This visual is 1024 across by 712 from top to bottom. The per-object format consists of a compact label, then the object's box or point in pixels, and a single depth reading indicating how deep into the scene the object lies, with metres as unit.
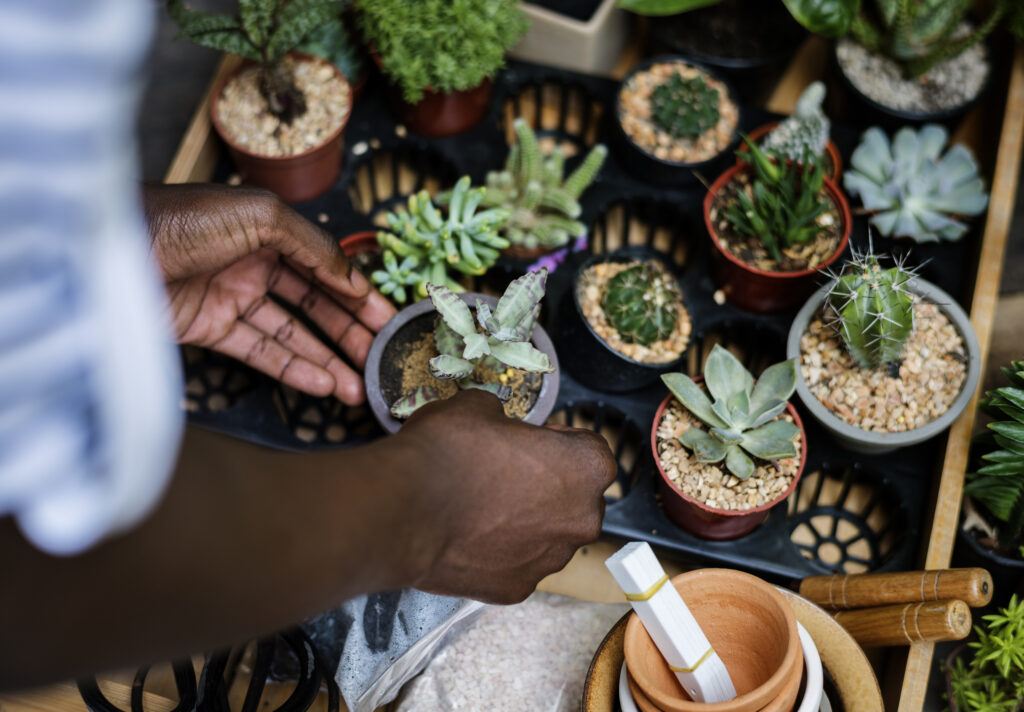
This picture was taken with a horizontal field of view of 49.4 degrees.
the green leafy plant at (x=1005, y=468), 0.45
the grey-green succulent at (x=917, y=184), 0.53
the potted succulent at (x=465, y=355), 0.44
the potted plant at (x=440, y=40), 0.53
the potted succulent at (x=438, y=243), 0.50
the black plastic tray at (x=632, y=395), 0.50
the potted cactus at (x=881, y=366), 0.48
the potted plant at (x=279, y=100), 0.51
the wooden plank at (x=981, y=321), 0.44
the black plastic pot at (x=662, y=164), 0.55
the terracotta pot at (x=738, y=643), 0.39
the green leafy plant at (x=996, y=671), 0.44
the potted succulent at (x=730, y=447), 0.46
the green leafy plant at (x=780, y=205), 0.52
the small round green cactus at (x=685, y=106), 0.56
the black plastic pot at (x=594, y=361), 0.49
